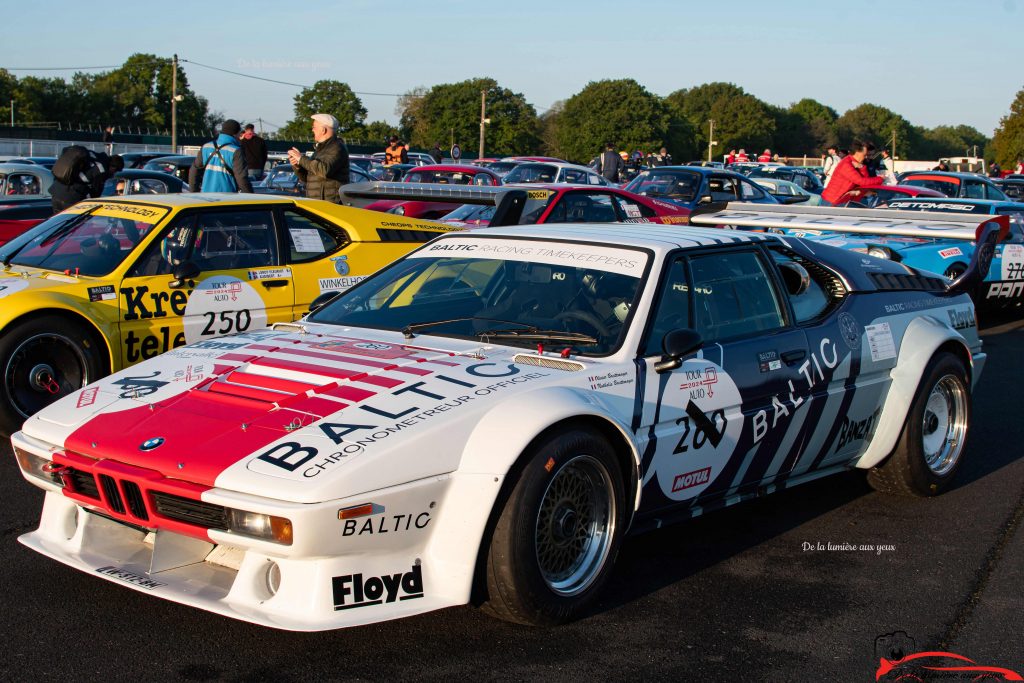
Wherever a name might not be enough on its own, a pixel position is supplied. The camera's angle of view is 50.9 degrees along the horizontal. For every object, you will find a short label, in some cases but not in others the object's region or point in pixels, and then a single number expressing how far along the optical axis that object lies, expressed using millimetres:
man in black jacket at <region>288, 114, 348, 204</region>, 9906
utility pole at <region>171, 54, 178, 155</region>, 47500
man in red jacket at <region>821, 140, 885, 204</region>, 14656
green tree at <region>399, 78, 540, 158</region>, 100562
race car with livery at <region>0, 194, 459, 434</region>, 6152
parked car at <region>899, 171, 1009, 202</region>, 19953
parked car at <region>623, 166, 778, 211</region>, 17000
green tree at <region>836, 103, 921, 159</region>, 160375
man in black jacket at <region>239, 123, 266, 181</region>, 14570
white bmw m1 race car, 3312
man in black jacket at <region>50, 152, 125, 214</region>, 11586
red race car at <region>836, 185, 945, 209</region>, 15125
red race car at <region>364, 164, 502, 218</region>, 18344
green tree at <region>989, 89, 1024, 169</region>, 65562
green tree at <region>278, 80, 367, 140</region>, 108438
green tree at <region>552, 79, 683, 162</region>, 113938
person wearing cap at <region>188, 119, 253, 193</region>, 11109
